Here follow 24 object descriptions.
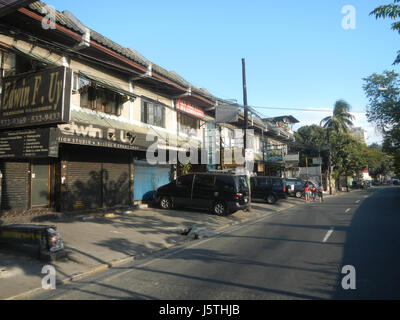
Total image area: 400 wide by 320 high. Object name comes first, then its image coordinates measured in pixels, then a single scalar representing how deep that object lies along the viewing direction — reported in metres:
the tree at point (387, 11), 8.62
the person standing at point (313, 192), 26.43
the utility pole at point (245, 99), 16.58
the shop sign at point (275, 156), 29.59
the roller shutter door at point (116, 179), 14.08
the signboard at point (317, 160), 39.56
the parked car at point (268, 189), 21.83
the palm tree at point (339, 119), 39.28
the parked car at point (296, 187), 27.40
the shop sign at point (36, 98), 7.50
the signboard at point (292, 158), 34.69
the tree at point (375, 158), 56.61
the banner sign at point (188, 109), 18.50
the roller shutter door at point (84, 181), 12.24
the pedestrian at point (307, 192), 24.42
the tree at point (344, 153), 42.56
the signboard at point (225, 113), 20.87
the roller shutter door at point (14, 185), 9.98
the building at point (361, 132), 107.15
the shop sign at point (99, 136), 10.27
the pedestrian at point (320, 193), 25.03
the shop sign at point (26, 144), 7.66
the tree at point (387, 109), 28.17
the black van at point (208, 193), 14.22
